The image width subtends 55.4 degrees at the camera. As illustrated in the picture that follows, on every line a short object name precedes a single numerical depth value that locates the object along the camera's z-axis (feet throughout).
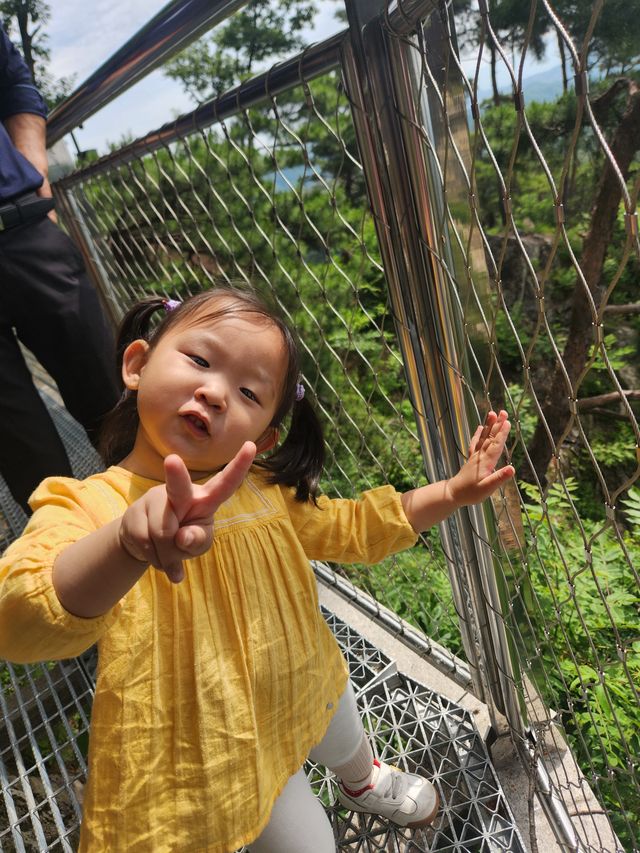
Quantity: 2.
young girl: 2.23
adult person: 4.59
